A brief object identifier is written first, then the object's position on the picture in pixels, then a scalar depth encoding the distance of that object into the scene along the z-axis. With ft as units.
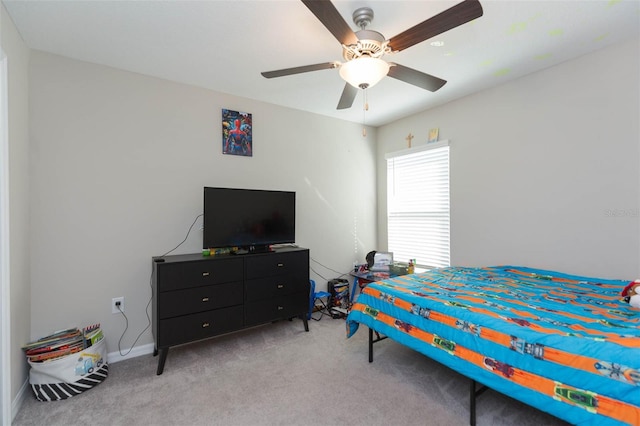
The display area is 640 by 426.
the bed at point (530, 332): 4.02
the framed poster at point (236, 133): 10.32
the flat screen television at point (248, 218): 8.96
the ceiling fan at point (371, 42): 4.57
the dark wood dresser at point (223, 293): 7.74
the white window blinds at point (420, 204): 11.73
